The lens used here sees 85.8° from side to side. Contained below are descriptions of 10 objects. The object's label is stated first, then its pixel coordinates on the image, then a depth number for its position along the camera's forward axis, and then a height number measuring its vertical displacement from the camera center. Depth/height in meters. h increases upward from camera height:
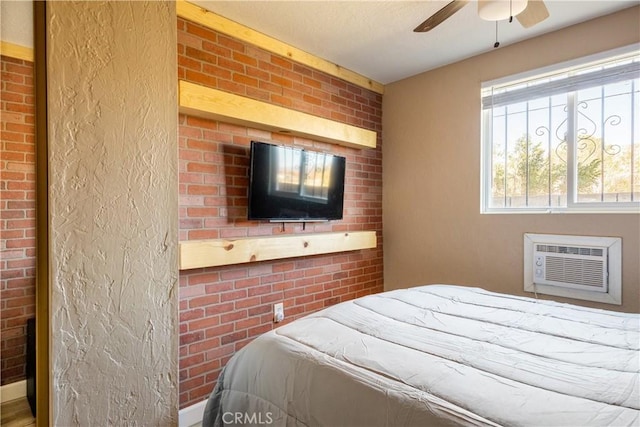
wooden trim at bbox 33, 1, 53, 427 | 1.01 +0.06
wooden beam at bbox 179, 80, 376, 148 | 2.00 +0.63
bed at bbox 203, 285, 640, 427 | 0.89 -0.50
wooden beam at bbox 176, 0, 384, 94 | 2.08 +1.20
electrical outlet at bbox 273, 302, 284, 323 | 2.56 -0.77
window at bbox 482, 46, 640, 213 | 2.23 +0.50
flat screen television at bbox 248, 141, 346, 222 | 2.32 +0.18
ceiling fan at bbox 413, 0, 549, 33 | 1.62 +0.98
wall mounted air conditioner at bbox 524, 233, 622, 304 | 2.20 -0.40
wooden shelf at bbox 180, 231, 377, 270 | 2.02 -0.27
